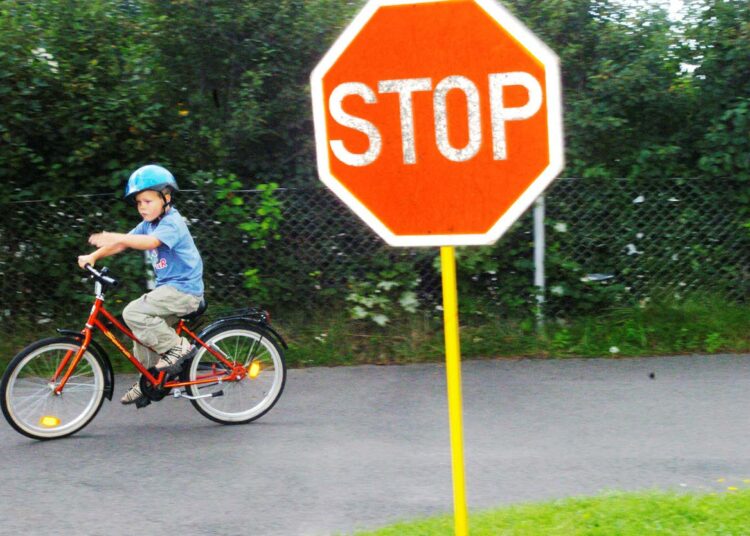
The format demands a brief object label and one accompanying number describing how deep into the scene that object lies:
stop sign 3.08
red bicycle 6.21
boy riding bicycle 6.19
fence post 8.53
